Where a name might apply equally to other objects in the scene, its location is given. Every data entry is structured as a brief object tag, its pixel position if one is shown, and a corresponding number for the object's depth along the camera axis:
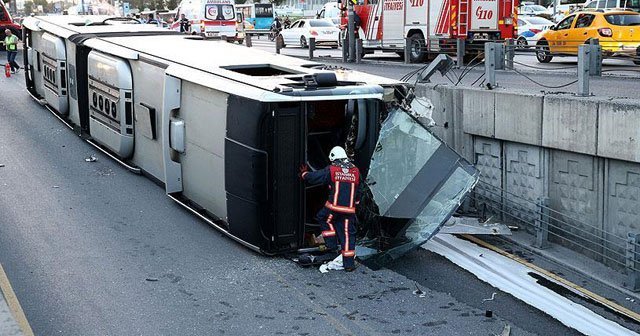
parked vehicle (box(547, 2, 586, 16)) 49.62
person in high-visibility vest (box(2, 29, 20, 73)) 28.03
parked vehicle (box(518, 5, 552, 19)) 51.04
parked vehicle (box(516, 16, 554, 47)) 36.80
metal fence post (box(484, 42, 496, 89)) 13.18
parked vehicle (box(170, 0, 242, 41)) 39.22
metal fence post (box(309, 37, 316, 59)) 28.88
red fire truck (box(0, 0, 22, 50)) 36.97
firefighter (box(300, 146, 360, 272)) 10.00
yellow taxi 24.11
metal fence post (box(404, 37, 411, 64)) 24.67
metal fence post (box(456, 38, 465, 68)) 21.70
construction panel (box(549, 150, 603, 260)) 11.13
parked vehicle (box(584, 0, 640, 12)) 36.47
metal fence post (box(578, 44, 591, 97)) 11.54
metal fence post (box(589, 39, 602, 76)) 11.59
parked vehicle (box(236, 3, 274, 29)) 65.25
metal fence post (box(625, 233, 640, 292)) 9.73
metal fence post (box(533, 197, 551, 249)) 11.48
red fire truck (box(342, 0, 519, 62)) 25.22
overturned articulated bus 10.24
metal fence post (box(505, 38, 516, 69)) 17.86
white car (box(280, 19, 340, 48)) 40.16
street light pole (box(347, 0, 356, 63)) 27.20
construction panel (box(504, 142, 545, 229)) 12.16
